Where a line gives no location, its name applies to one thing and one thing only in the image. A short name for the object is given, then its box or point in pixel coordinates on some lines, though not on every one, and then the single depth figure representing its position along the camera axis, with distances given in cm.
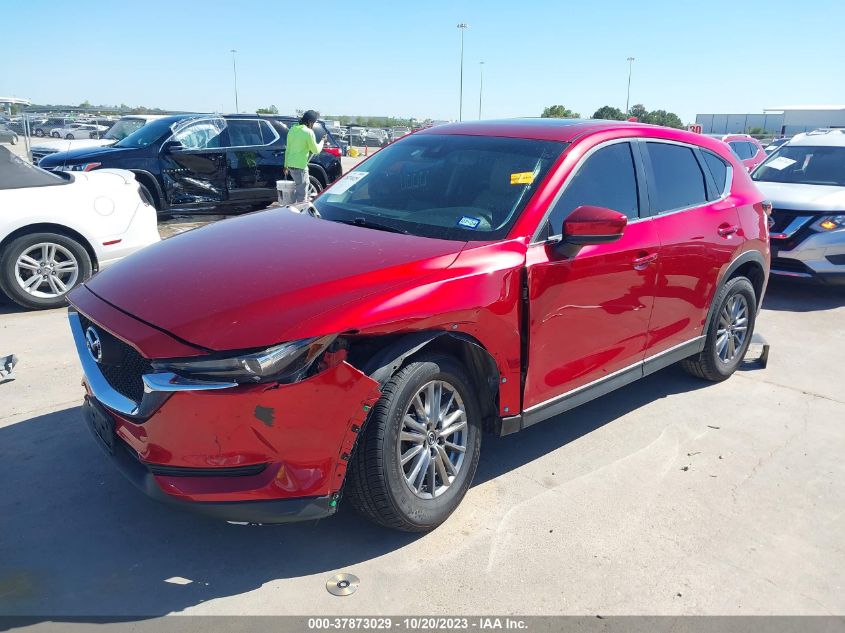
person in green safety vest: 1052
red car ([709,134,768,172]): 1460
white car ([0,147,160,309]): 624
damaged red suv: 258
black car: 1018
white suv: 757
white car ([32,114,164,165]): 1580
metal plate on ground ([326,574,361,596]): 278
